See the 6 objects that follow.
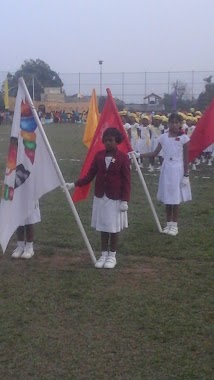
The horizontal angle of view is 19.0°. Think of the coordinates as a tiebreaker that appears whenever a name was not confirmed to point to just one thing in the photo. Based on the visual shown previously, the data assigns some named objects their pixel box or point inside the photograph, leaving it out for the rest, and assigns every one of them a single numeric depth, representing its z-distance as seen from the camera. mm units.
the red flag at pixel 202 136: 9388
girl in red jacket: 6867
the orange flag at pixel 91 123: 12043
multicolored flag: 7031
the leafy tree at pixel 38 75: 64500
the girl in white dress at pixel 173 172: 8617
